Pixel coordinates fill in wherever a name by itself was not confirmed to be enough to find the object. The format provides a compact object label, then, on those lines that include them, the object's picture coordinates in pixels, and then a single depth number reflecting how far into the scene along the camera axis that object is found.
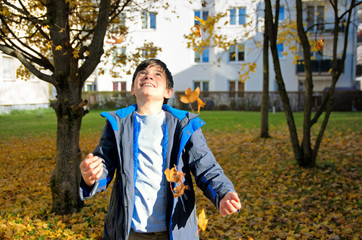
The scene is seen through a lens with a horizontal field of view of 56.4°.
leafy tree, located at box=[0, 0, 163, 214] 4.48
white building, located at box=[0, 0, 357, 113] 25.81
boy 1.91
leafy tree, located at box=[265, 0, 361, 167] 6.66
